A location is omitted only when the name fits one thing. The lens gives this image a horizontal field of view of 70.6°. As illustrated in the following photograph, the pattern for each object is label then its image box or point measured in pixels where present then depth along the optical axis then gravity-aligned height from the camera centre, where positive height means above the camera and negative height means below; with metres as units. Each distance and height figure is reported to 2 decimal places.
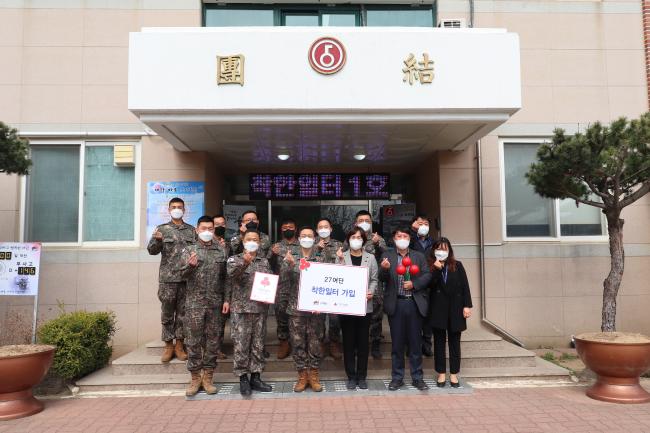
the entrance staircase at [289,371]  6.02 -1.77
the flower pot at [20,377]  4.95 -1.45
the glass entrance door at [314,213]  9.93 +0.66
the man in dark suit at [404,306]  5.59 -0.77
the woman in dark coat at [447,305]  5.61 -0.77
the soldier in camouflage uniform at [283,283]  6.07 -0.52
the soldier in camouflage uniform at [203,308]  5.46 -0.77
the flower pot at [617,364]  5.24 -1.42
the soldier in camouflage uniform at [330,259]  5.89 -0.20
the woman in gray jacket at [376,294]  6.07 -0.67
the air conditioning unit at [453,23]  7.81 +3.75
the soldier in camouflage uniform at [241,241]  5.77 +0.03
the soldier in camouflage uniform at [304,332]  5.54 -1.07
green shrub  5.88 -1.28
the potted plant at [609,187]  5.30 +0.77
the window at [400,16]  8.81 +4.37
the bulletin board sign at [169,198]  7.96 +0.79
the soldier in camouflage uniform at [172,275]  6.06 -0.40
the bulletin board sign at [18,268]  6.50 -0.32
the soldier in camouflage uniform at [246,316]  5.37 -0.86
